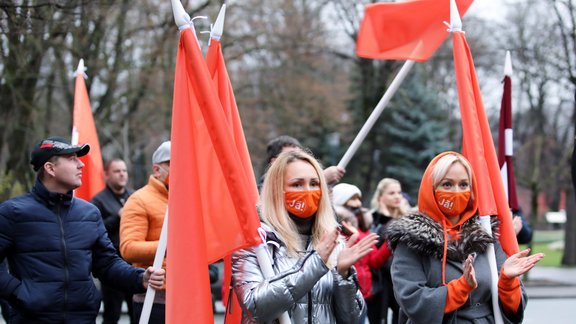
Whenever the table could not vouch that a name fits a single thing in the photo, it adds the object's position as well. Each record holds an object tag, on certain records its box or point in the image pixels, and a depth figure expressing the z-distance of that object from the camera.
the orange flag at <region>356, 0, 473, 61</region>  6.59
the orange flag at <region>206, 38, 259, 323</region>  5.46
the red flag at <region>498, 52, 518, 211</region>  6.98
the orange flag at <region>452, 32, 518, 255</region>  5.08
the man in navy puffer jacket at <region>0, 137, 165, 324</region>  4.85
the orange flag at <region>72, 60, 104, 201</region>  7.98
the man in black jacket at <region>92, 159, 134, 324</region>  7.97
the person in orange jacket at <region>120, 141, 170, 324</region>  5.92
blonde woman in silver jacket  3.81
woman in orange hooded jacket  4.36
